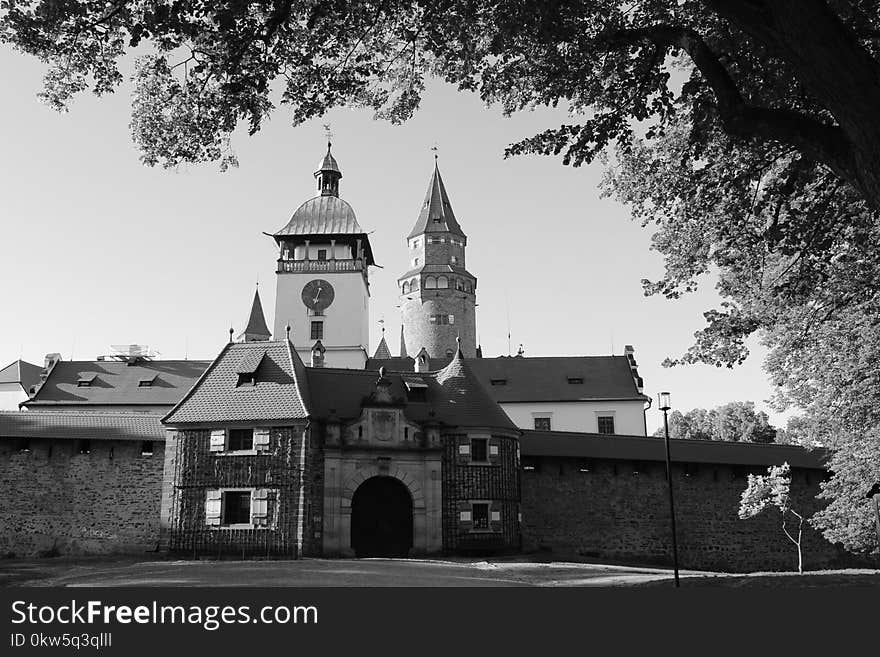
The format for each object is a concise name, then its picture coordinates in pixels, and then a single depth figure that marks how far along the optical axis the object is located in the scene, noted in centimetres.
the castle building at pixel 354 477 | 3006
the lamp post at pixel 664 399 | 2212
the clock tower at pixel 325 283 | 6075
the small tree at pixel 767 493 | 3538
